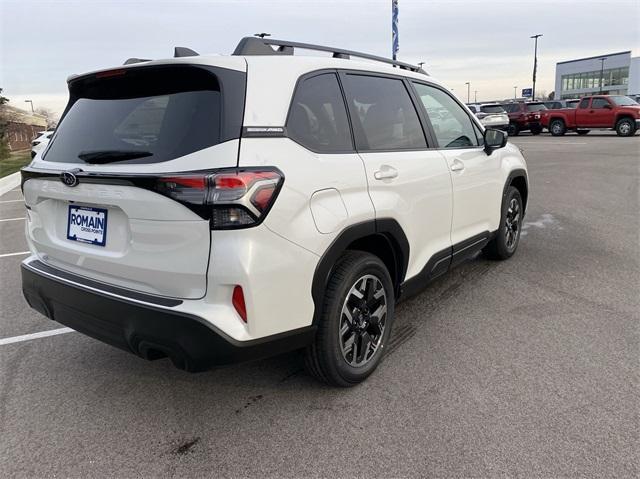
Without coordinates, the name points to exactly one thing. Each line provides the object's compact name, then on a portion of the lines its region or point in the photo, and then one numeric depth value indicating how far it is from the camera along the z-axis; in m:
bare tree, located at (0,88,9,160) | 23.03
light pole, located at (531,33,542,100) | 51.66
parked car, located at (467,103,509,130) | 26.11
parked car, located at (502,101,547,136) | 26.71
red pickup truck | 22.19
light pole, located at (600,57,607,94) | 65.83
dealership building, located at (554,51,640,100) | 68.31
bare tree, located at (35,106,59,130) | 64.44
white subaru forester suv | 2.25
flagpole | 15.70
